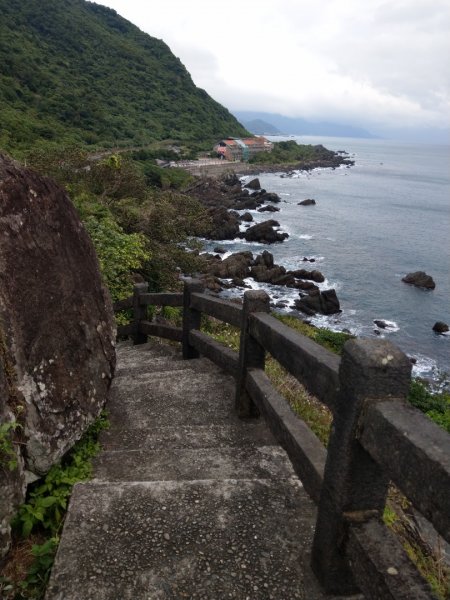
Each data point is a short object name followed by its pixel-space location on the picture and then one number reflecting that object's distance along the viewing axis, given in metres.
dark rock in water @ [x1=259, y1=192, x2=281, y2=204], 69.19
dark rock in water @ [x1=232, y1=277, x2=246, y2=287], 33.22
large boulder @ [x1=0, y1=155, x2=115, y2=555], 3.21
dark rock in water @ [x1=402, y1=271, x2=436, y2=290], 35.41
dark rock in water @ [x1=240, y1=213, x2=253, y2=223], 55.31
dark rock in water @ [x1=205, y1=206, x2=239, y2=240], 46.84
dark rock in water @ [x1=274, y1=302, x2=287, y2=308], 30.27
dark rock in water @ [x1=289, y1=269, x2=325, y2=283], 35.41
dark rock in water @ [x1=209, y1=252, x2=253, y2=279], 34.91
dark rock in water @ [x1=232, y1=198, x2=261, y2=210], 63.42
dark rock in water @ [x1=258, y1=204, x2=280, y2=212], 63.22
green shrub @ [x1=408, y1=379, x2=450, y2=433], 14.84
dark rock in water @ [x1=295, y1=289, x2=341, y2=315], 30.05
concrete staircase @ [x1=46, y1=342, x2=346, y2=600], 2.50
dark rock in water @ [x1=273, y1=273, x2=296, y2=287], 34.41
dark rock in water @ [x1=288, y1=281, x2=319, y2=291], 33.62
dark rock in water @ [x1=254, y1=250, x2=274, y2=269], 36.62
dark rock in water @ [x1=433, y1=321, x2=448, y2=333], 27.88
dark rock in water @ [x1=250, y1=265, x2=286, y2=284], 34.97
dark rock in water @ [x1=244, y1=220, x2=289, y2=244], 46.19
